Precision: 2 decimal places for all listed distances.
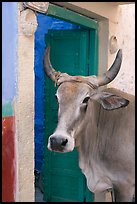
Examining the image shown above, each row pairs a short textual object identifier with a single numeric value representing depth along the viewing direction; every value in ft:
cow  11.36
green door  16.85
